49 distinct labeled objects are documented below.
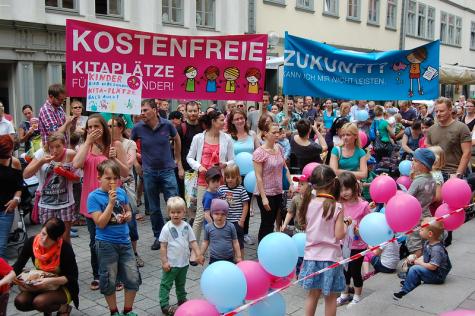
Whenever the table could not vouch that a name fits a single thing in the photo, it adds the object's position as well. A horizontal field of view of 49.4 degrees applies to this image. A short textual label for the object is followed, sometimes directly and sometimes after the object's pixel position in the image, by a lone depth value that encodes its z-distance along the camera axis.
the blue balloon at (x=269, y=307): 3.85
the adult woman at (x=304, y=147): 7.16
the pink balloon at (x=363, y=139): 8.77
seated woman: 4.26
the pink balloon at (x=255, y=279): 3.91
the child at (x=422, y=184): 5.46
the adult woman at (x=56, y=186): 5.26
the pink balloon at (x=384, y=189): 5.91
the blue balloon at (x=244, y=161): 7.15
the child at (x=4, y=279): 3.80
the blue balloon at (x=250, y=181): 6.74
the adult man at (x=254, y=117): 10.27
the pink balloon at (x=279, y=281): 4.16
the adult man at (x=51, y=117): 6.80
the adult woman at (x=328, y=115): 13.50
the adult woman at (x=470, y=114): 8.52
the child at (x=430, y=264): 5.00
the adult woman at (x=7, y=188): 5.02
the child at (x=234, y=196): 5.76
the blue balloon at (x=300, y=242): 4.57
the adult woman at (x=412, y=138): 10.77
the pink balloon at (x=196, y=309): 3.29
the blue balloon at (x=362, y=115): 11.11
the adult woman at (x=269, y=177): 6.12
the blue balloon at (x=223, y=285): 3.54
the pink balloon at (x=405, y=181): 6.99
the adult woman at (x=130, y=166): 5.70
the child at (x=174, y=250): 4.66
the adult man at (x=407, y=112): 15.62
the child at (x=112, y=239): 4.39
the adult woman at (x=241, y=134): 7.21
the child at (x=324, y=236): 4.00
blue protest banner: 7.25
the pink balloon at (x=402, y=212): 4.85
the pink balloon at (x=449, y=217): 5.45
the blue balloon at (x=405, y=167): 7.86
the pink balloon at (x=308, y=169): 6.25
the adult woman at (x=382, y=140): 11.38
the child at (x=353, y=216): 4.91
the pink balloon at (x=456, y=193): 5.59
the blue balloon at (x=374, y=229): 4.77
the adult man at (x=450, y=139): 6.55
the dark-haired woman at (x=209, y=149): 6.39
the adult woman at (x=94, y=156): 5.03
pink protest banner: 6.27
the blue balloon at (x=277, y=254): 3.97
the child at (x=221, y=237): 4.96
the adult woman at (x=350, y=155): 5.86
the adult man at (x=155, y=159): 6.52
